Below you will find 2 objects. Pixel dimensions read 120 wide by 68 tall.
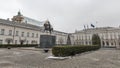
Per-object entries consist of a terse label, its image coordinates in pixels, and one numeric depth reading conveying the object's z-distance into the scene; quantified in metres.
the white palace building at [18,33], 23.32
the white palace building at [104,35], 42.53
